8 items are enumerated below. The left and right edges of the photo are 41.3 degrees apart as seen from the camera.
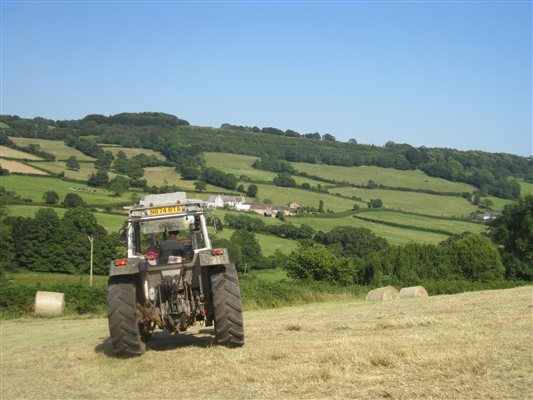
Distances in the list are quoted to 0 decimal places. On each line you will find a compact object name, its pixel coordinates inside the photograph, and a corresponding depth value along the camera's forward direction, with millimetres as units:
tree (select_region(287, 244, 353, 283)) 48312
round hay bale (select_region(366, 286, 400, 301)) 27266
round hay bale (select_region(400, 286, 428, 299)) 28188
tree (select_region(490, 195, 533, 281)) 54312
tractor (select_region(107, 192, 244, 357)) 11766
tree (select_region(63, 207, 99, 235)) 53841
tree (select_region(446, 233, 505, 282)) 49688
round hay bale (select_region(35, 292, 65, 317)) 24445
